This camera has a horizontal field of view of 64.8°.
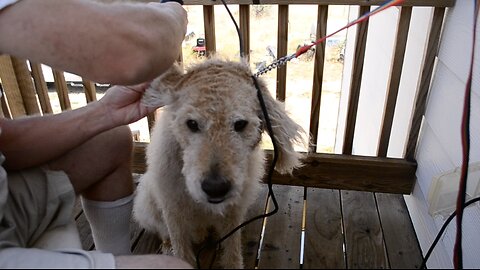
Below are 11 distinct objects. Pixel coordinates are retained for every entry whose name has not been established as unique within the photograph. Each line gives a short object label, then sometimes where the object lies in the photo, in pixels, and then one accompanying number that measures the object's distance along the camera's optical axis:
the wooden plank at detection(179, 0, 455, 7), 1.32
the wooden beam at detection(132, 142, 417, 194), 1.32
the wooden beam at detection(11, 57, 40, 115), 1.86
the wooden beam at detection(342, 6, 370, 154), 1.52
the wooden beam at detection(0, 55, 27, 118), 1.82
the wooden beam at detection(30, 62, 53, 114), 1.88
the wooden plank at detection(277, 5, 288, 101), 1.58
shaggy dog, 0.79
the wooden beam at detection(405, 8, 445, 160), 1.26
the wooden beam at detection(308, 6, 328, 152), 1.54
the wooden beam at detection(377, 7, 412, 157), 1.46
